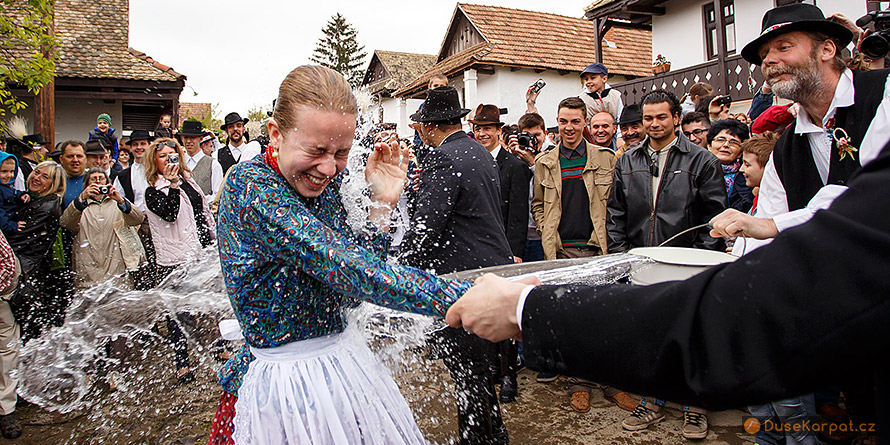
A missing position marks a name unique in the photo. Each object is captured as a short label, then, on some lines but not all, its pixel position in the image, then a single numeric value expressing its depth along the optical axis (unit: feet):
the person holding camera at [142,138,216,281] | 19.30
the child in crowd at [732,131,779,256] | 14.98
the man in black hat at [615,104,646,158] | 21.75
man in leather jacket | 15.31
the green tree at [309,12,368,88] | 179.74
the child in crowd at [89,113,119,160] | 36.96
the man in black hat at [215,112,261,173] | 28.99
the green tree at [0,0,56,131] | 22.39
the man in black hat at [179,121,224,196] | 26.78
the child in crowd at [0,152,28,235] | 18.70
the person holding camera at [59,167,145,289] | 19.54
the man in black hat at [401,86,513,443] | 12.97
